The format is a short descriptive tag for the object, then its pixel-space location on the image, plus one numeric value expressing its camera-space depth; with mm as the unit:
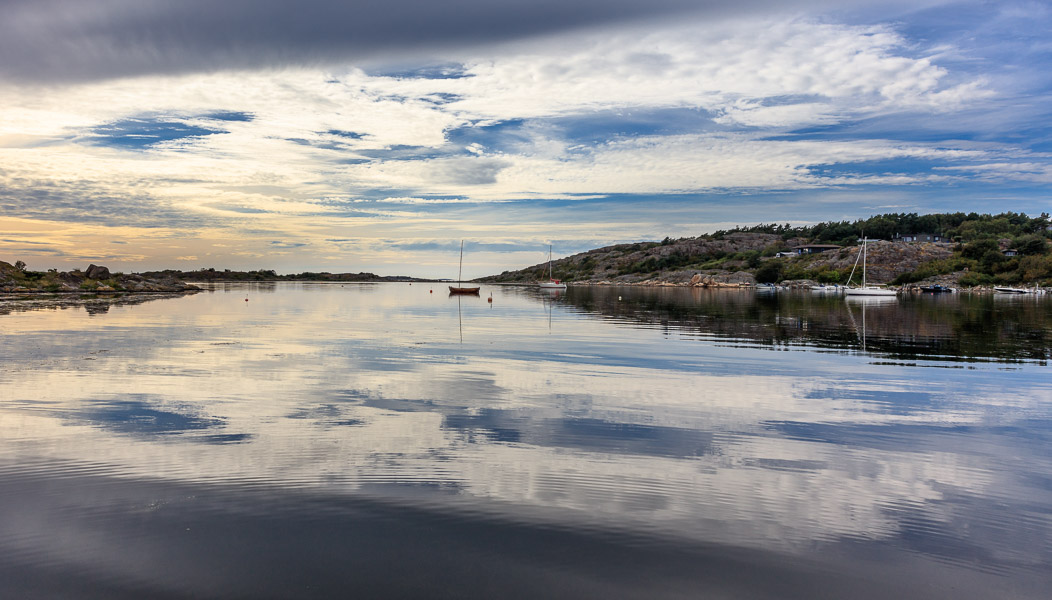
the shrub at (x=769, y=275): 194875
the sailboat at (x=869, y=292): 100688
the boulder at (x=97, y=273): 97438
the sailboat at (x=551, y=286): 173350
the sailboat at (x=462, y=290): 105356
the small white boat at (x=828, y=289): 143000
